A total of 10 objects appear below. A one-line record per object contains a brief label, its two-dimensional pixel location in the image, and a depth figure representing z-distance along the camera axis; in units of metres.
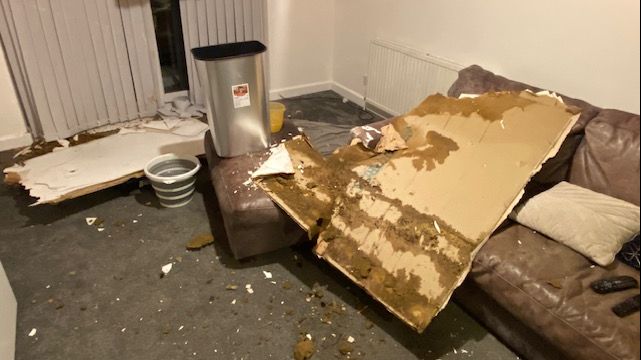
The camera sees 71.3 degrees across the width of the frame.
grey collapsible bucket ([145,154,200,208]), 2.35
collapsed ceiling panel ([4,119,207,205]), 2.32
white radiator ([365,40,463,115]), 2.79
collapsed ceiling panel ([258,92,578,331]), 1.66
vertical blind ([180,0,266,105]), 3.09
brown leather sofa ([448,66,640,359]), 1.37
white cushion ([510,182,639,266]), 1.43
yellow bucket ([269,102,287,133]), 2.39
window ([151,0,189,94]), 3.10
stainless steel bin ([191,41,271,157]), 1.96
